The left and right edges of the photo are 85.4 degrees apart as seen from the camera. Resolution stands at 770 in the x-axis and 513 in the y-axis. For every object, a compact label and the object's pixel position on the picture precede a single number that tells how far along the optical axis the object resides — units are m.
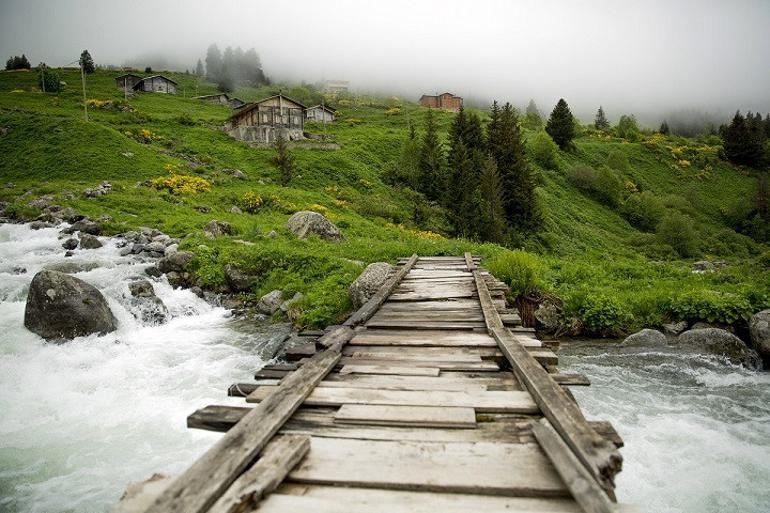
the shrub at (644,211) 46.22
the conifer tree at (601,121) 105.84
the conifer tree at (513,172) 34.75
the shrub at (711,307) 11.41
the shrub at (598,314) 11.88
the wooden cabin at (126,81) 81.62
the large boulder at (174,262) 14.95
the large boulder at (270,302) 12.88
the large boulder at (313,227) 19.15
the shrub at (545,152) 53.91
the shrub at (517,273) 12.16
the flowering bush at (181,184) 27.25
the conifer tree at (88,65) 89.38
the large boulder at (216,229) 18.19
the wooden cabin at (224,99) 86.38
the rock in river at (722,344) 10.05
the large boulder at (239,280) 14.17
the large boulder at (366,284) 11.49
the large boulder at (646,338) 10.96
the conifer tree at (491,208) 30.78
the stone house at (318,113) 72.94
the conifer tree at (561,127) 61.97
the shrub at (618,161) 58.53
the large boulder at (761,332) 10.16
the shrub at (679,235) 38.84
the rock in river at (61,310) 10.05
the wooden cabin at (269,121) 46.88
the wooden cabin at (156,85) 82.50
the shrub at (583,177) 50.88
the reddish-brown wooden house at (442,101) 116.16
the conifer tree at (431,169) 38.62
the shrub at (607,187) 49.56
